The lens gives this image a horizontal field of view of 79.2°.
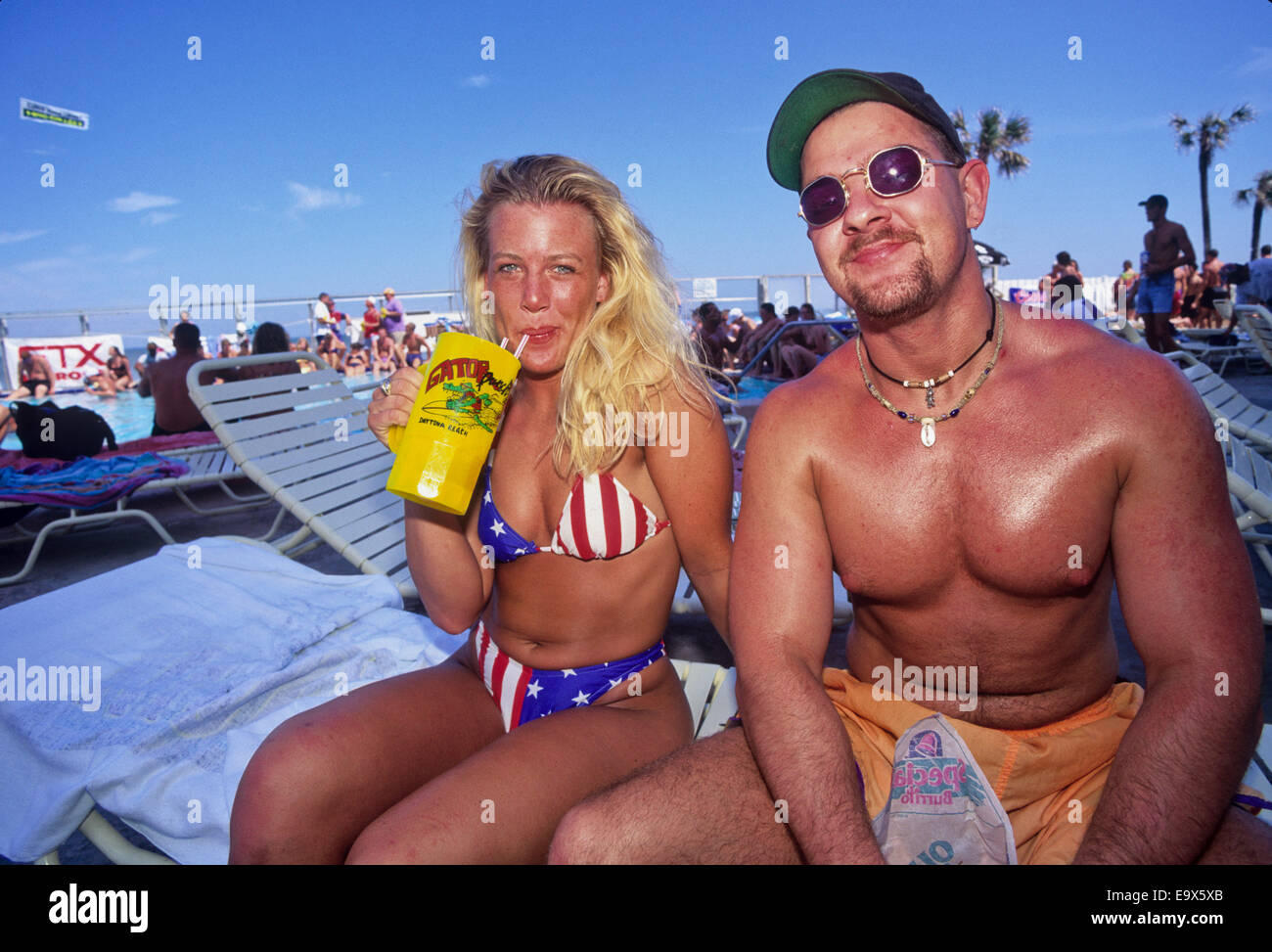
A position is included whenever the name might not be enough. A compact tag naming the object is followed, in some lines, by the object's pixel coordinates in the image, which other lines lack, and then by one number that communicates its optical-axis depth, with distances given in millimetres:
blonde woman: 1702
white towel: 1868
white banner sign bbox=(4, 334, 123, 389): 15812
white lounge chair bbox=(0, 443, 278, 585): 4754
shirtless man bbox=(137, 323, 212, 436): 7434
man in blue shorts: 10414
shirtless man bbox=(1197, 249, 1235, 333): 14547
